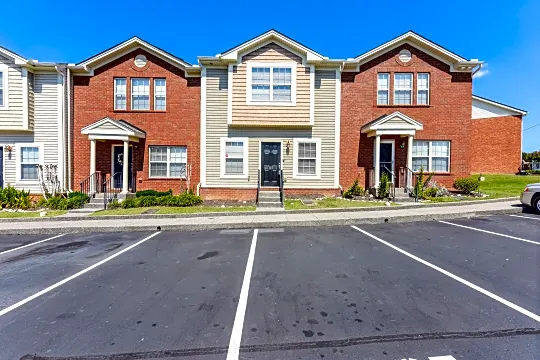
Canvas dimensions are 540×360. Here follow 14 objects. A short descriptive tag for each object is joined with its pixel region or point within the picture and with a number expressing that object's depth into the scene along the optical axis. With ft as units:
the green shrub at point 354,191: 43.91
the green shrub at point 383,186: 41.04
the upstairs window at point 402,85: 46.44
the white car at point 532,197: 32.37
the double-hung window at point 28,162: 44.34
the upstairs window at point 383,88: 46.39
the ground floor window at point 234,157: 44.65
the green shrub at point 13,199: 39.75
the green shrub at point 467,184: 42.57
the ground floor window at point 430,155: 46.62
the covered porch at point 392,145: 42.06
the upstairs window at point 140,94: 45.78
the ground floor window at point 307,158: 44.80
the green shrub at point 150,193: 42.39
